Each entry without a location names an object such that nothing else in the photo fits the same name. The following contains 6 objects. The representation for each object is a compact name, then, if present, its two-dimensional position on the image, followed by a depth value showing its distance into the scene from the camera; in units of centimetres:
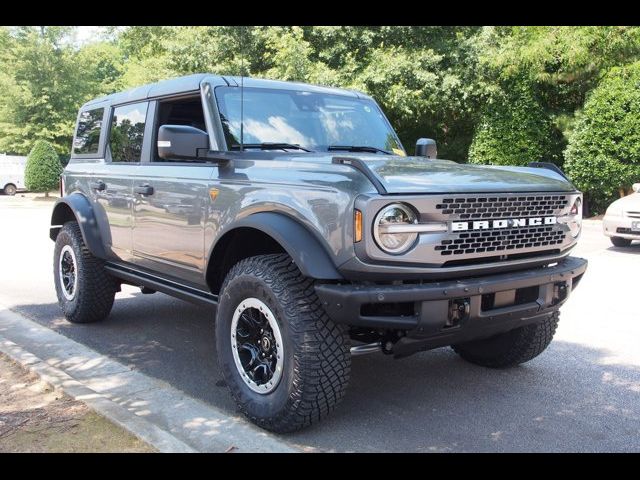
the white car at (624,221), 1086
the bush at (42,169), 2592
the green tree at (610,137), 1594
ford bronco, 317
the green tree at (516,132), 1841
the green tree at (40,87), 3069
